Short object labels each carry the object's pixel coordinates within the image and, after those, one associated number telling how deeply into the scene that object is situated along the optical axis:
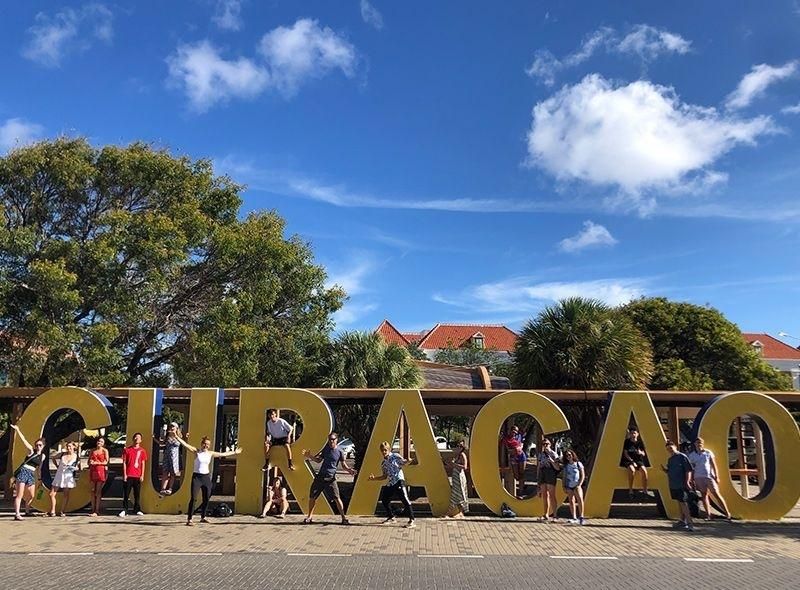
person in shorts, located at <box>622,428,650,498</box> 11.90
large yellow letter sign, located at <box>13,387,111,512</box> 12.27
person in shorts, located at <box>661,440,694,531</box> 10.89
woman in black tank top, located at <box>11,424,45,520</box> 11.64
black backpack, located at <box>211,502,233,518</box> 11.91
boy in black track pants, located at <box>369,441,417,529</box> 10.91
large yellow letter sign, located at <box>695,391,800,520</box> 11.61
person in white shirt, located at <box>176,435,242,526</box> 11.09
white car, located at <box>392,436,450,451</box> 41.49
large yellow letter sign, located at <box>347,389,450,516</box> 12.03
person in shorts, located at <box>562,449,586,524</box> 11.52
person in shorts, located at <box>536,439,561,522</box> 11.68
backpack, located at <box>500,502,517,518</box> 11.95
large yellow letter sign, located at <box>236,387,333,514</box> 12.09
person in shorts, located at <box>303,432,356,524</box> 11.15
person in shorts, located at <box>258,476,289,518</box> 12.07
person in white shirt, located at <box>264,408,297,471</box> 12.34
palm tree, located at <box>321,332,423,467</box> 20.50
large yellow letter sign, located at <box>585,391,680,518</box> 11.90
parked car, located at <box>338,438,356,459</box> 29.62
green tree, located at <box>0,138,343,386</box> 15.15
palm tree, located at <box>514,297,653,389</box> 18.38
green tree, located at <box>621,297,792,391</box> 30.06
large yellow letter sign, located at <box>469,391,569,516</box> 12.07
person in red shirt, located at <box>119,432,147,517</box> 12.04
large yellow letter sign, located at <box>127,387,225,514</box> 12.23
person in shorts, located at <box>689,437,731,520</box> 11.48
